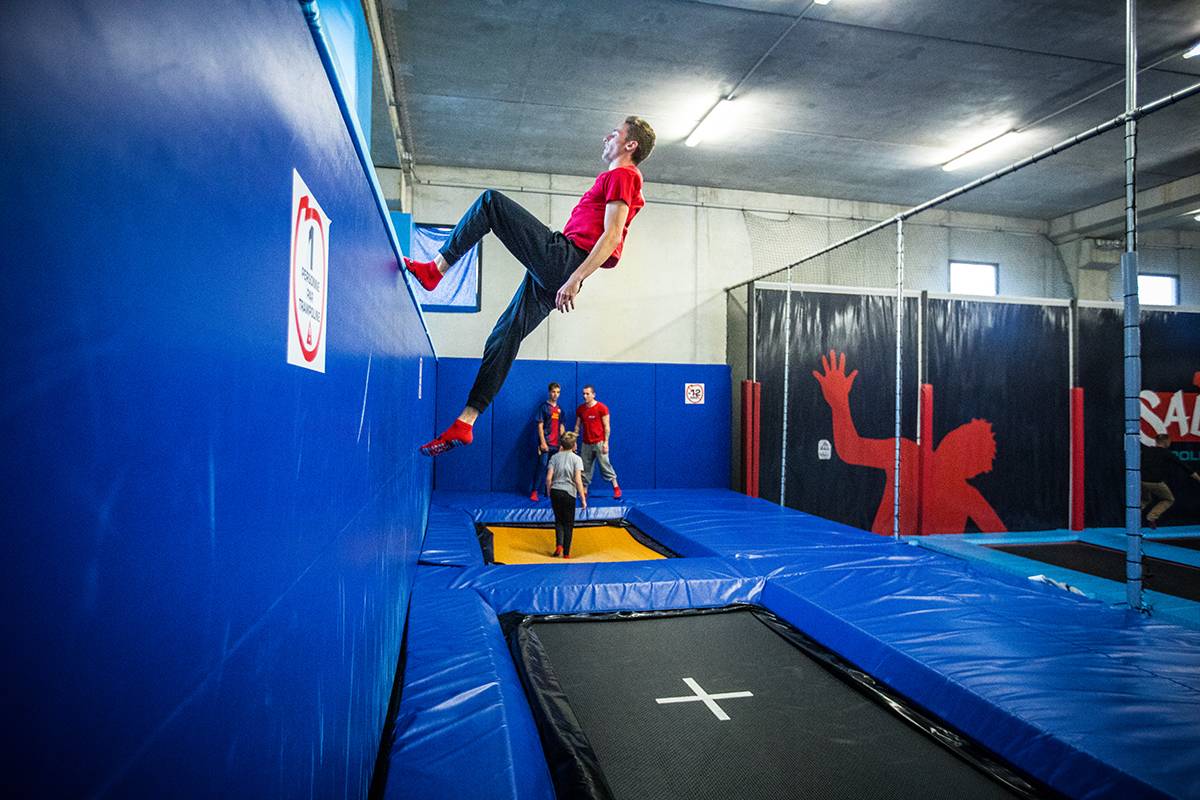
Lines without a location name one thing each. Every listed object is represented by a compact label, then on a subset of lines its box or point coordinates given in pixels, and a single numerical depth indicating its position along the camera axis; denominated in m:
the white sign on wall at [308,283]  0.72
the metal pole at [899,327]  4.36
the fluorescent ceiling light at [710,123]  6.40
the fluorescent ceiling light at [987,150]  7.17
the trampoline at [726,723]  1.89
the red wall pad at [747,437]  7.40
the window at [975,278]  9.34
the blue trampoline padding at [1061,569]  3.00
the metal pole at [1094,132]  2.48
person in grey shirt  4.97
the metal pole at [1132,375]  2.71
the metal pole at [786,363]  6.66
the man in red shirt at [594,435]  6.85
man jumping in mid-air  2.13
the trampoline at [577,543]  5.20
